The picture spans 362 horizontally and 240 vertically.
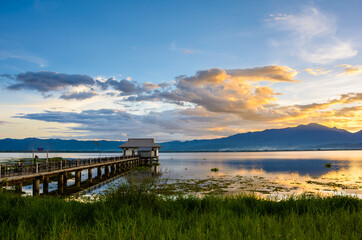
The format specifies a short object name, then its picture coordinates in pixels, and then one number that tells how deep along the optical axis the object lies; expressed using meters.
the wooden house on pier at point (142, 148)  70.11
